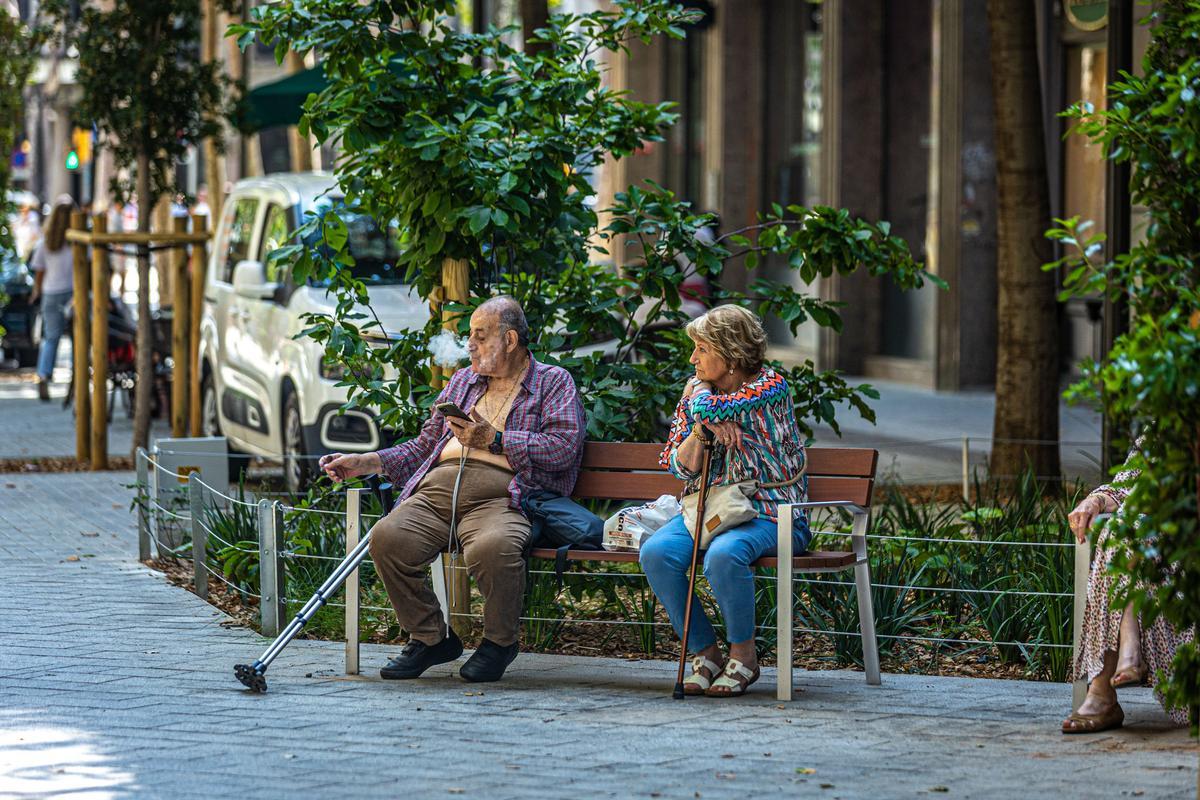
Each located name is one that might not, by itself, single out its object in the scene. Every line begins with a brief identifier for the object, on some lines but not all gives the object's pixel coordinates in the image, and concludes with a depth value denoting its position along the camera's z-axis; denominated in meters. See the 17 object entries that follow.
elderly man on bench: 13.46
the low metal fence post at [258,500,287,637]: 15.00
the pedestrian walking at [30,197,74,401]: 36.41
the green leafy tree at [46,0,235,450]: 26.86
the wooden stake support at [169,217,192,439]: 26.31
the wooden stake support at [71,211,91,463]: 26.12
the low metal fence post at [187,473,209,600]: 17.02
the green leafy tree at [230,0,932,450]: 15.13
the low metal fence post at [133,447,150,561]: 19.00
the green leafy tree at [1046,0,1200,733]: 8.83
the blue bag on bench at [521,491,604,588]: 13.65
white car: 22.09
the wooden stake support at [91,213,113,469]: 26.03
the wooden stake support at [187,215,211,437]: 26.53
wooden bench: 12.79
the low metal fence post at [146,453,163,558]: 18.91
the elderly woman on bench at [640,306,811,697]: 12.97
